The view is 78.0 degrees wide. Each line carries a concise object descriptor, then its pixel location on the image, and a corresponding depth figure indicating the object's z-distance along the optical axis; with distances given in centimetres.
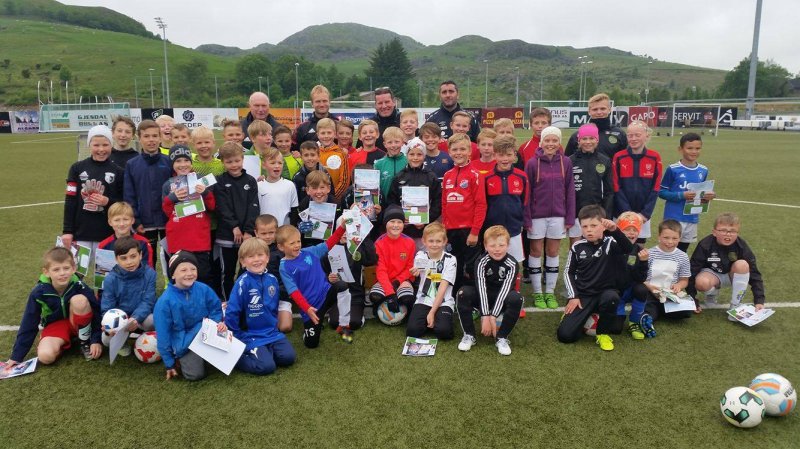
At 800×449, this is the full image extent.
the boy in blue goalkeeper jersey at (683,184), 588
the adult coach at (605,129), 615
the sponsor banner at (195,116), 3447
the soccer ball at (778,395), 336
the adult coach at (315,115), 677
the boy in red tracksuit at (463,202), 524
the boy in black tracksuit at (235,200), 507
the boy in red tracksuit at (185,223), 492
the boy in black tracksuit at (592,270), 464
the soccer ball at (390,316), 504
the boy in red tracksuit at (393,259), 512
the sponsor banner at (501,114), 3591
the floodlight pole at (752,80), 3778
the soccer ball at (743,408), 324
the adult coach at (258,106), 674
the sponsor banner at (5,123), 3619
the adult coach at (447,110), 680
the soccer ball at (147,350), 421
